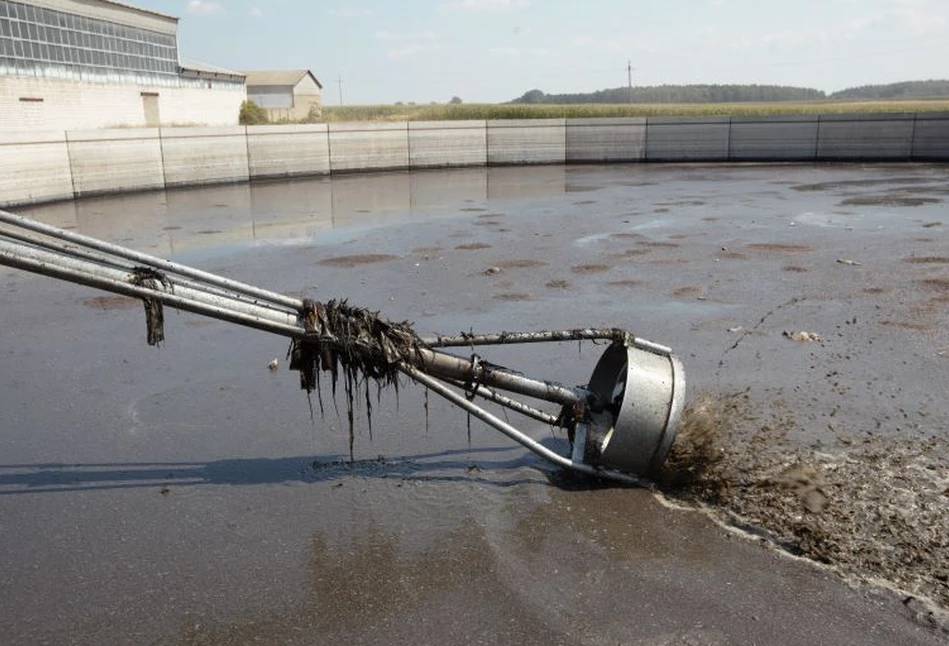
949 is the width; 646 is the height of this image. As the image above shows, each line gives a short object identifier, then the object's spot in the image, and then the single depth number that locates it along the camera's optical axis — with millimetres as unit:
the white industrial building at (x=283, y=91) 66375
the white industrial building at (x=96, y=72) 27500
